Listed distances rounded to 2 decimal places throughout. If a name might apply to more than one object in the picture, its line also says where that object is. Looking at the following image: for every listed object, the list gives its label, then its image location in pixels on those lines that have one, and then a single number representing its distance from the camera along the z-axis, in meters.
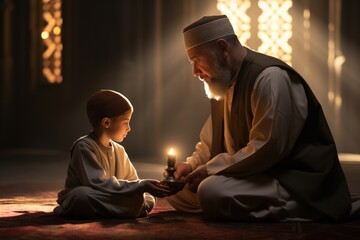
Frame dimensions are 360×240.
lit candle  3.07
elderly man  3.28
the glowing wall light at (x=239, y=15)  9.10
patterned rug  2.83
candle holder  3.21
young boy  3.30
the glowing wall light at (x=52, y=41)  10.87
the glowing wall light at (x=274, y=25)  9.16
